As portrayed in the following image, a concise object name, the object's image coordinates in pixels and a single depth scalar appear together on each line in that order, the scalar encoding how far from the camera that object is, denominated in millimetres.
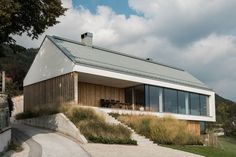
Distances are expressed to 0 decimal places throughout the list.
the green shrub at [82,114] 25062
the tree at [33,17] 21797
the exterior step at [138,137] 24584
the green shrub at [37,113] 27484
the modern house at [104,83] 31266
